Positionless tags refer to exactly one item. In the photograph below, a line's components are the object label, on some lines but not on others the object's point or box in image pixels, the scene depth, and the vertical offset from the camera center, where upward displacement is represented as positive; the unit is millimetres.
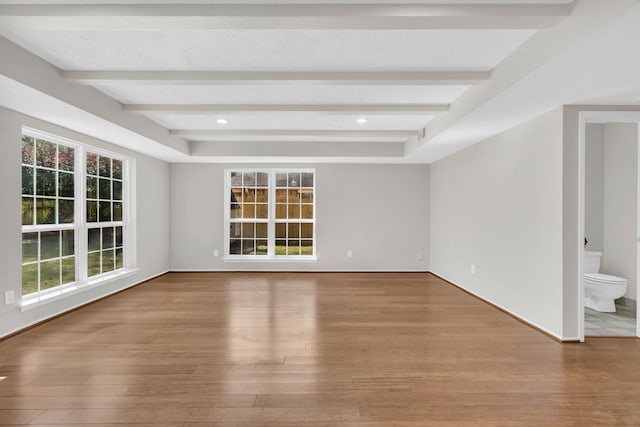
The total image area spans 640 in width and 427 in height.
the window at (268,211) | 6762 -16
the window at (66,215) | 3520 -58
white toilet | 3852 -942
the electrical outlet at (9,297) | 3164 -846
